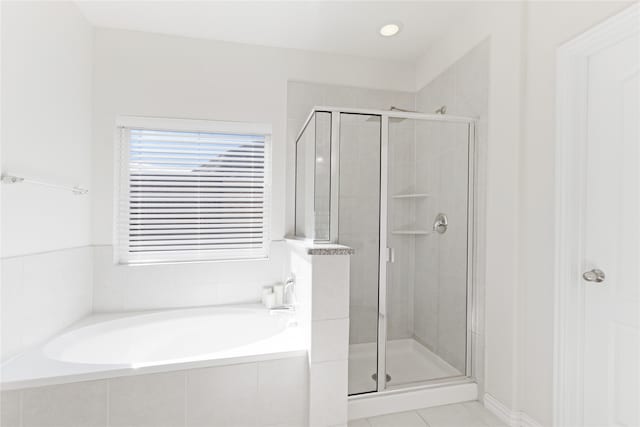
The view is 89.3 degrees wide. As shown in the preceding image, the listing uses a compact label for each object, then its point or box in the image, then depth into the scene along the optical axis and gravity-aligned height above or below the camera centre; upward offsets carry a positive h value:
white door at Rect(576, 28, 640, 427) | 1.34 -0.09
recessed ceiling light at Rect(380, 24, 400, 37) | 2.36 +1.36
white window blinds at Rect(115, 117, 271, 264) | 2.42 +0.16
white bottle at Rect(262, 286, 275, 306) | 2.49 -0.63
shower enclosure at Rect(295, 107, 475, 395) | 1.93 -0.08
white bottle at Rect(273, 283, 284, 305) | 2.52 -0.63
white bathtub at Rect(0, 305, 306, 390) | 1.46 -0.75
